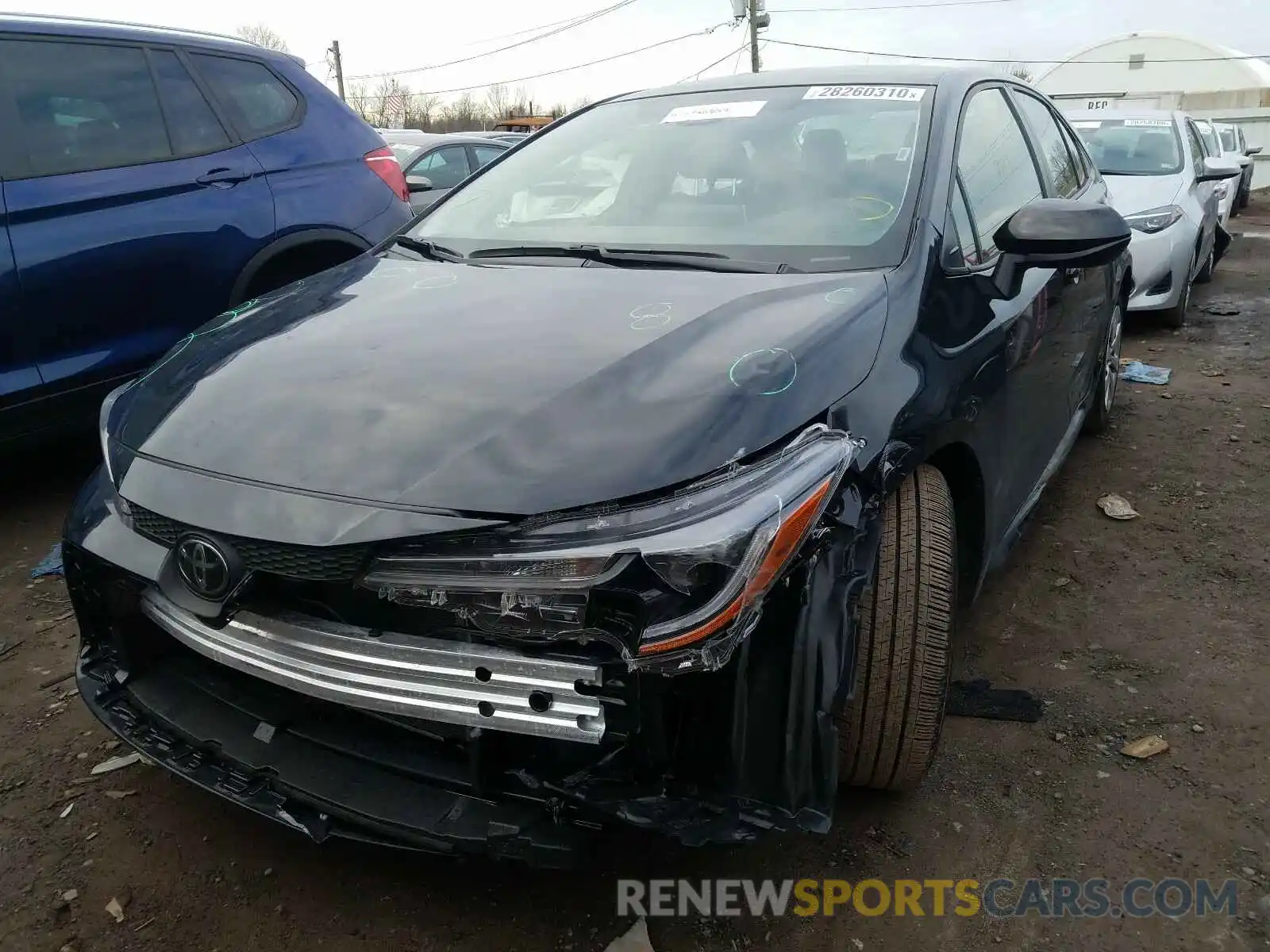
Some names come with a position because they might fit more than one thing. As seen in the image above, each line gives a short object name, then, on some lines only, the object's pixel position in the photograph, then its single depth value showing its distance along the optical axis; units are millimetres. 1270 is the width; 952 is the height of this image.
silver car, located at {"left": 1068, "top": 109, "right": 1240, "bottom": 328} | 6277
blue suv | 3303
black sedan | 1421
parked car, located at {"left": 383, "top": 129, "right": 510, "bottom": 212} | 8805
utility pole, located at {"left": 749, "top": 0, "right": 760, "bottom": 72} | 26141
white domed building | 34938
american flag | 39938
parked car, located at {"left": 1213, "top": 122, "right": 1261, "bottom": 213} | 17719
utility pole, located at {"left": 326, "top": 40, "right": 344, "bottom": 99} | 40750
